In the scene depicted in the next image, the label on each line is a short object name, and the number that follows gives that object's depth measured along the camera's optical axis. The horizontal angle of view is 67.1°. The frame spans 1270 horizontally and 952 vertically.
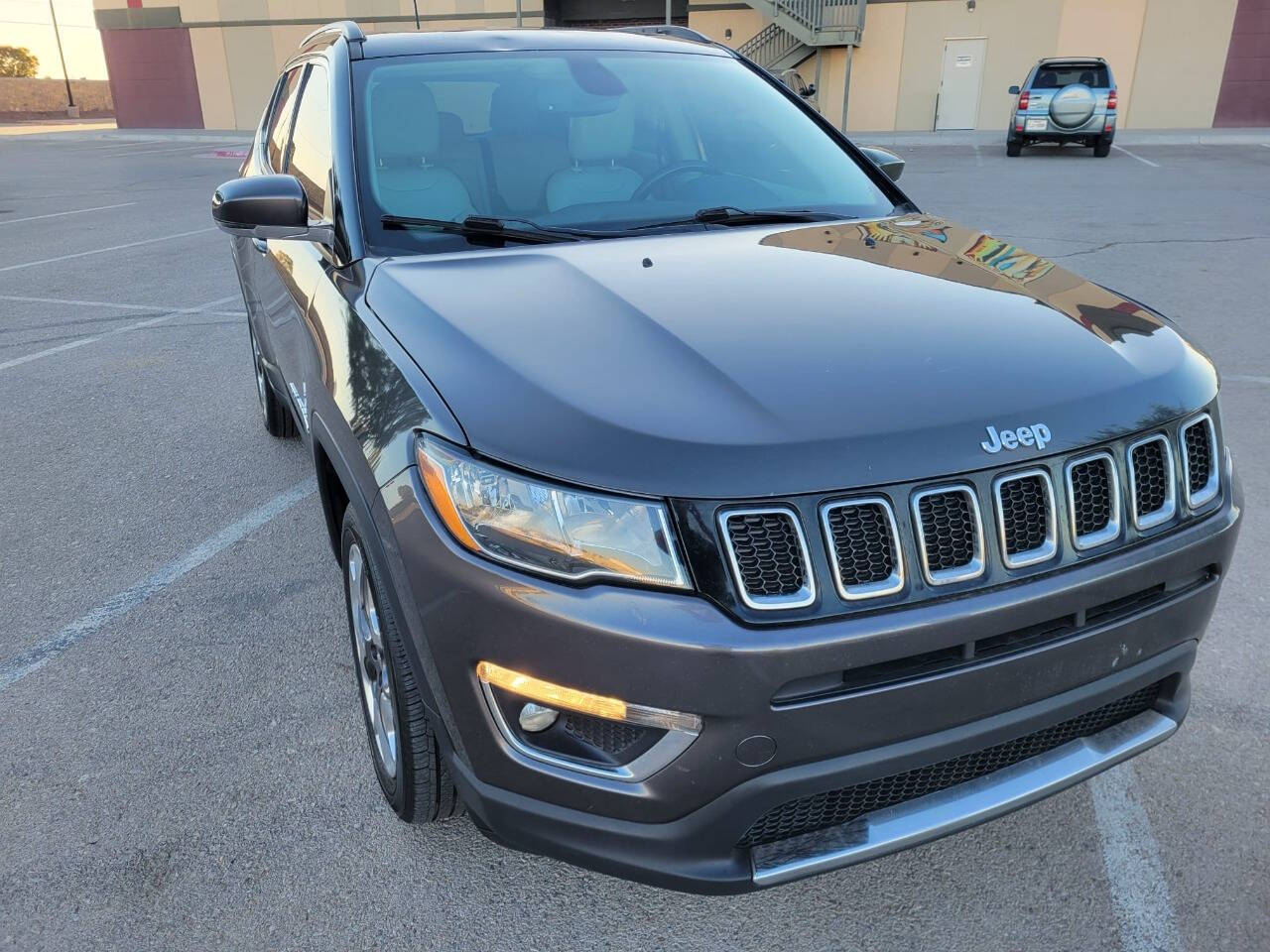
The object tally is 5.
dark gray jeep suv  1.52
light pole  47.02
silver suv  17.39
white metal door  24.61
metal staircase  24.20
